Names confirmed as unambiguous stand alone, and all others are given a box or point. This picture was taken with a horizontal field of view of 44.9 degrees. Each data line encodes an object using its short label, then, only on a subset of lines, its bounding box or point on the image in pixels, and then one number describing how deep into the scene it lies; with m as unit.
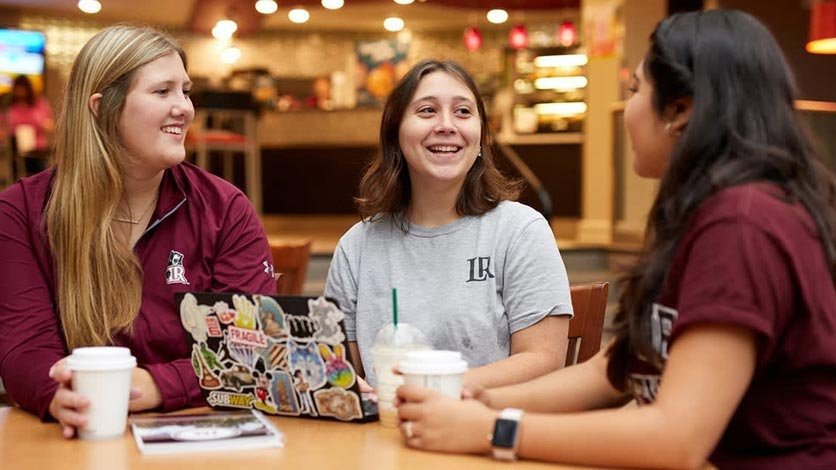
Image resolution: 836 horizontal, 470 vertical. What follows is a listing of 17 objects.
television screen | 12.12
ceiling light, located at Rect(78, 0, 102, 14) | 11.87
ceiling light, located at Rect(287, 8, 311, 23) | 12.80
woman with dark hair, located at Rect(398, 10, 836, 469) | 1.23
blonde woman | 1.85
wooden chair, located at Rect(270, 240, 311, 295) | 3.00
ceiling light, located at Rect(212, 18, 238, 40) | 12.11
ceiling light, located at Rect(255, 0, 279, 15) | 11.35
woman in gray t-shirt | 2.03
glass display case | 11.79
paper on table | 1.38
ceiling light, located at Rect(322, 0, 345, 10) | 11.19
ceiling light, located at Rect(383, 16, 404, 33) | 13.52
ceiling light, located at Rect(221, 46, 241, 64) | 12.95
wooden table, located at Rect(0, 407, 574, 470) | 1.31
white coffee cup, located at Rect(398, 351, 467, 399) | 1.38
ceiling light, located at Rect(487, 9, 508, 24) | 12.78
